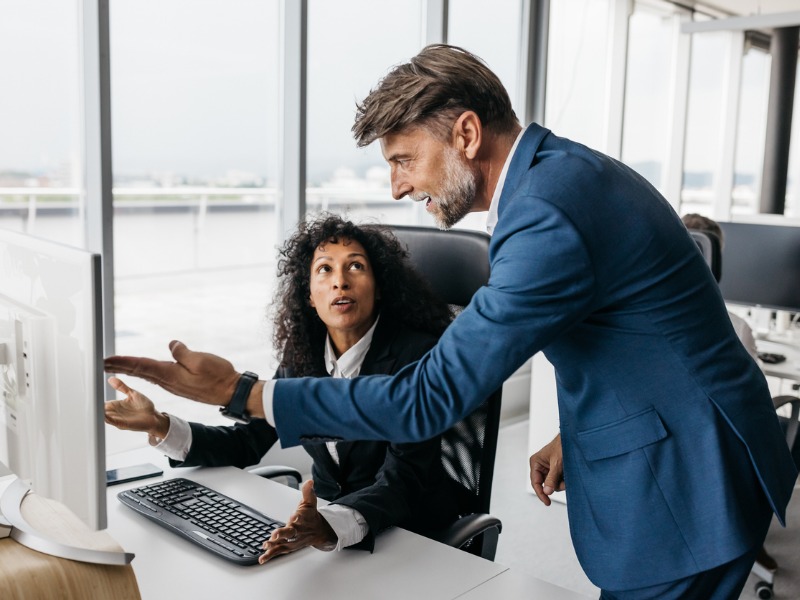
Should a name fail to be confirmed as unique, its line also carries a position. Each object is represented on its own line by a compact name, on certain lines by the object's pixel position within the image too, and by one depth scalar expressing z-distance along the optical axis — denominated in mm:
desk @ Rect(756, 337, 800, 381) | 3197
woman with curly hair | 1663
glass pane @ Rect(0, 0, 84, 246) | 2391
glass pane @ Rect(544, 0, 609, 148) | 4938
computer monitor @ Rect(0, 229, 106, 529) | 932
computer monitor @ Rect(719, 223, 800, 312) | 3584
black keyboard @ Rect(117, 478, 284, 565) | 1366
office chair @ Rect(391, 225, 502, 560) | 1806
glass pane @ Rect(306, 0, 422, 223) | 3279
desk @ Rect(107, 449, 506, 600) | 1256
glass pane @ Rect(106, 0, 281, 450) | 2646
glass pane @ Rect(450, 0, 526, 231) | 4125
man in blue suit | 1133
